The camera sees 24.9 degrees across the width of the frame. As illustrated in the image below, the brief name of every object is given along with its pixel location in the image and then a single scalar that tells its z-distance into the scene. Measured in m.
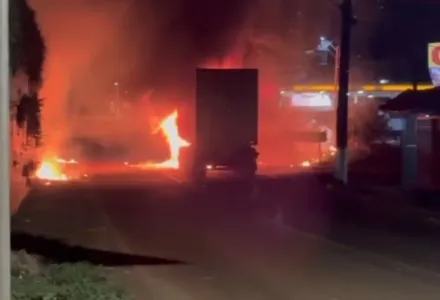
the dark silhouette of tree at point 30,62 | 15.97
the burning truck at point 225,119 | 30.53
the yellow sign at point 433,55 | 35.19
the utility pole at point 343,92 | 26.47
